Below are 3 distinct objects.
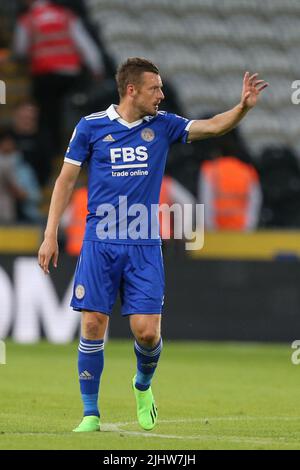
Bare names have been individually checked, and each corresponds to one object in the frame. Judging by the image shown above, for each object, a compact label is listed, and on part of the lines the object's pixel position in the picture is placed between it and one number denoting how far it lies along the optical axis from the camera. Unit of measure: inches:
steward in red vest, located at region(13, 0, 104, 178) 621.0
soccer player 275.4
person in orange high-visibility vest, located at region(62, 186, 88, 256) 547.8
